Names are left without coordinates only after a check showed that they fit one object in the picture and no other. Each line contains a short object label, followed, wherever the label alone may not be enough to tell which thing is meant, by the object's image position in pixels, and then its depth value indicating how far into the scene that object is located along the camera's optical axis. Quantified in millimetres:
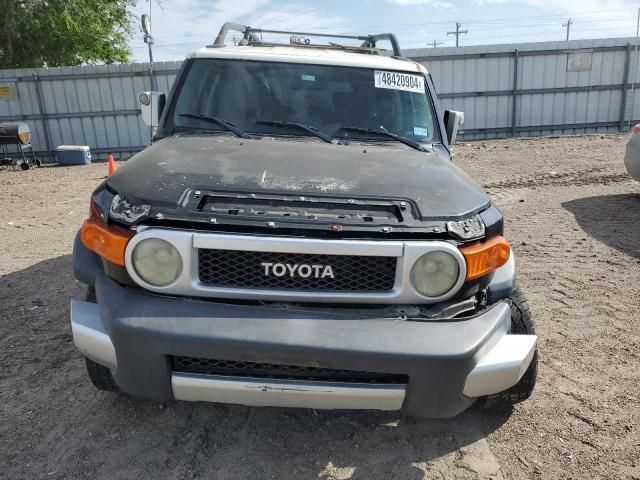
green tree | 16234
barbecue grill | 12469
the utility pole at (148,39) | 13223
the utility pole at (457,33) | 47544
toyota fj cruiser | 1951
